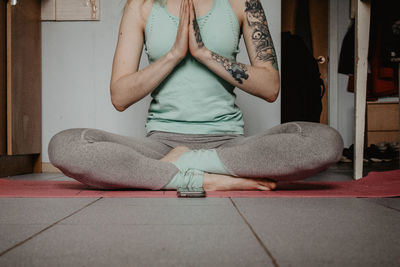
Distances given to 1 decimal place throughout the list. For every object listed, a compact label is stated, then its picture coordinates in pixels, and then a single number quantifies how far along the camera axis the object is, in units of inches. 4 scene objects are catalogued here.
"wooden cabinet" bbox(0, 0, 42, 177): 64.2
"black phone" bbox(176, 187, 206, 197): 35.3
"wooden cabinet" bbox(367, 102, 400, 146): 137.3
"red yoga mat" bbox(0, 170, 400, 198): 36.7
